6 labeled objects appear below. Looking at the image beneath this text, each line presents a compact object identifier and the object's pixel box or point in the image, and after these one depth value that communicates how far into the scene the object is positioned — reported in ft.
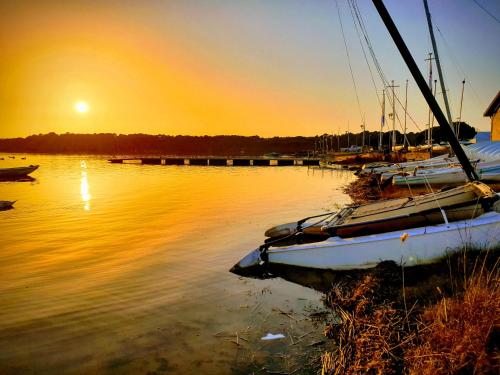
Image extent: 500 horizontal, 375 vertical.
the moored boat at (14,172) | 175.11
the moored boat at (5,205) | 82.17
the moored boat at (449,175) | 53.42
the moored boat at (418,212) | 24.44
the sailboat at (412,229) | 22.99
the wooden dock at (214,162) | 299.09
